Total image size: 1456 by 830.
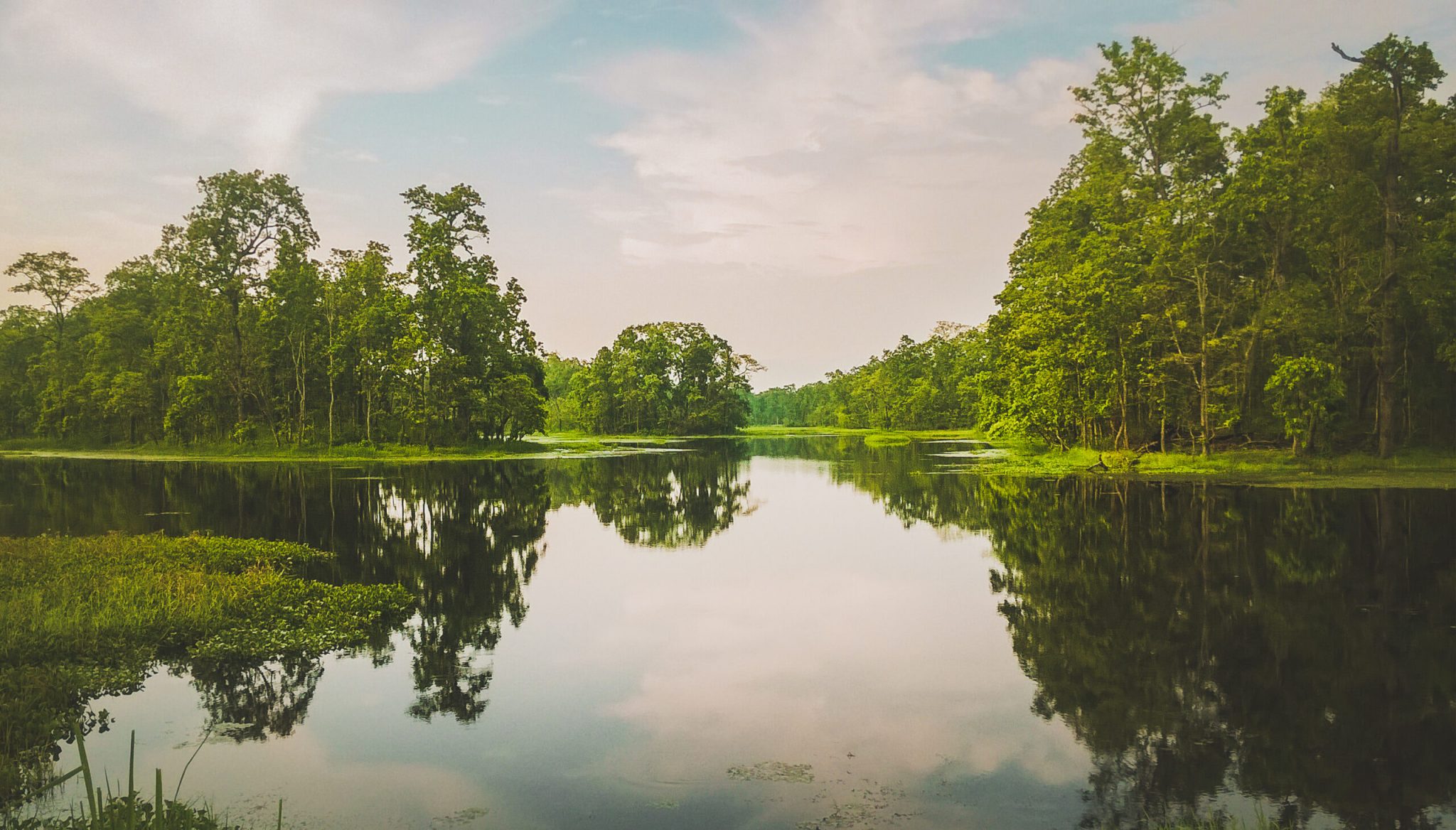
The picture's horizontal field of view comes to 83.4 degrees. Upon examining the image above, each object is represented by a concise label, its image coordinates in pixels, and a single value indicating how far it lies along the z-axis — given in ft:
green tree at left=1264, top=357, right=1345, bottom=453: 124.16
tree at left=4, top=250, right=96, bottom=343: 312.29
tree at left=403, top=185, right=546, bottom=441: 226.79
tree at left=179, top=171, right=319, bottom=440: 231.09
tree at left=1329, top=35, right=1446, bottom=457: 125.90
